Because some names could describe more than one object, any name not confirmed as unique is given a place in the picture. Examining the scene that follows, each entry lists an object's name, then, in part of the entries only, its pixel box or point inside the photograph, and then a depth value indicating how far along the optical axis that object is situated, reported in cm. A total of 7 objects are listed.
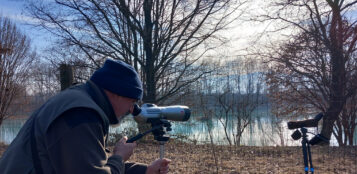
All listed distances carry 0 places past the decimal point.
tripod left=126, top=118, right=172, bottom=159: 252
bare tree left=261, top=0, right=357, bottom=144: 979
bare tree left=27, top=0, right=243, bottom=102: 1117
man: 142
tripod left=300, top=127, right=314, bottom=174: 393
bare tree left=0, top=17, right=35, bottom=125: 1448
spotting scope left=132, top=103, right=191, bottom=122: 248
